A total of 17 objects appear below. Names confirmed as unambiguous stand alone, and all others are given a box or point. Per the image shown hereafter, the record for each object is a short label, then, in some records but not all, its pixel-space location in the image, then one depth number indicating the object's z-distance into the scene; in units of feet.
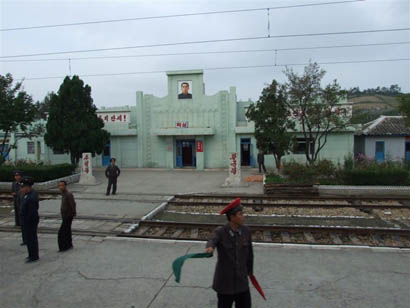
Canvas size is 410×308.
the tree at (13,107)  57.62
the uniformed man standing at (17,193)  27.13
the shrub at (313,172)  51.52
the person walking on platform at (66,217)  22.59
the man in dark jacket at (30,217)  20.79
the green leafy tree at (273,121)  60.18
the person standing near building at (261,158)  70.08
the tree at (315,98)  57.00
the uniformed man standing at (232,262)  11.26
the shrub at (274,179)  49.49
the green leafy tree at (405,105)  58.80
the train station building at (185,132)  79.20
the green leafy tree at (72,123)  68.08
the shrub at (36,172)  53.67
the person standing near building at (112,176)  46.16
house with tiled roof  78.69
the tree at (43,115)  63.93
